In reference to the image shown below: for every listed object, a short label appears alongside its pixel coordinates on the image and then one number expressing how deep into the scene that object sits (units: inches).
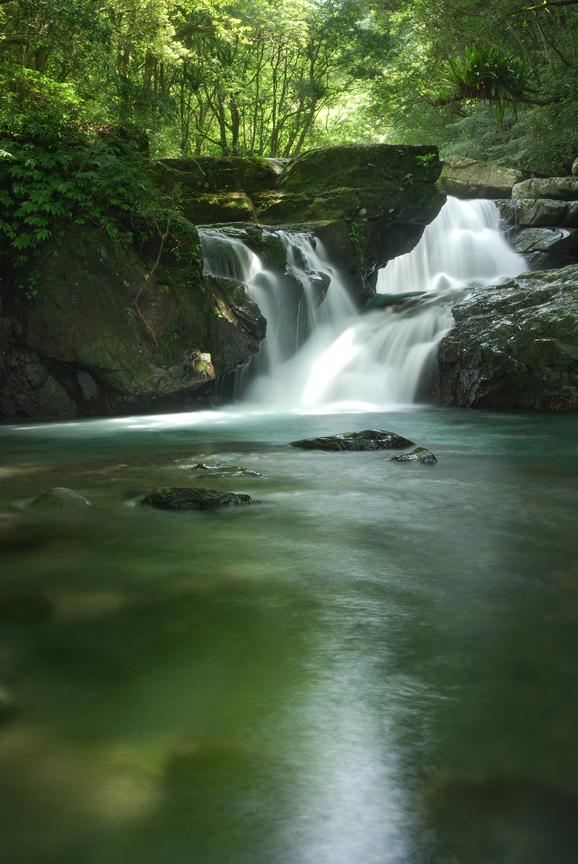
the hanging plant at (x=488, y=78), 543.2
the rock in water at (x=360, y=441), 268.7
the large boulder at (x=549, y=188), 703.7
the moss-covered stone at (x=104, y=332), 385.7
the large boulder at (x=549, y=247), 635.5
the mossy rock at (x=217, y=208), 535.5
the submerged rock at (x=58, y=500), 175.9
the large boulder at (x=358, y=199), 522.9
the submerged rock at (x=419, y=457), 244.3
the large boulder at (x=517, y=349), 405.4
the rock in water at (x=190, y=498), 174.9
